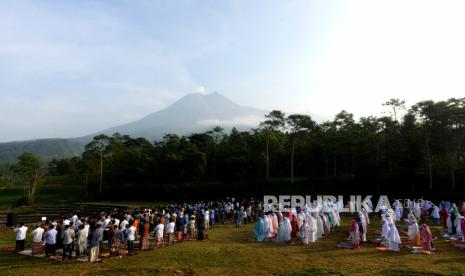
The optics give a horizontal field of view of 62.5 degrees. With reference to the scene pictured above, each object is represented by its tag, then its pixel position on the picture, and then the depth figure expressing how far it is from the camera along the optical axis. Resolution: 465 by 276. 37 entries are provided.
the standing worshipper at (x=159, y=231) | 14.60
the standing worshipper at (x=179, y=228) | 16.03
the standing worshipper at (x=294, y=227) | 16.25
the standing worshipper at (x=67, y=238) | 12.09
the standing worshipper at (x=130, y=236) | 12.77
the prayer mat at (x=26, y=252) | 13.39
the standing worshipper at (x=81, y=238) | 12.52
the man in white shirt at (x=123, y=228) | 14.30
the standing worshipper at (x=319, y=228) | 16.31
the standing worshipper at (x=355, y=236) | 14.00
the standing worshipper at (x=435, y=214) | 20.53
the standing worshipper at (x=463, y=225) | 14.66
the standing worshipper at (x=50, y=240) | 12.61
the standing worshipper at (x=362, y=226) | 15.51
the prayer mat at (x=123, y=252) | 13.07
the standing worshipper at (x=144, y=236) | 13.82
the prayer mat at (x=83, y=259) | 11.96
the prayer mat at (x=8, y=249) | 14.19
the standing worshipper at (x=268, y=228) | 16.05
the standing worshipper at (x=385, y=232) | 14.13
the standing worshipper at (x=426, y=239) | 13.18
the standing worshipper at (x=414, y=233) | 14.25
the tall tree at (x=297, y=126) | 39.09
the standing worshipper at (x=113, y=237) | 13.03
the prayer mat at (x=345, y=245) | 14.29
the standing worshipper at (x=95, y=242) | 11.89
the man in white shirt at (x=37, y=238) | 13.32
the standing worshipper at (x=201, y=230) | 16.19
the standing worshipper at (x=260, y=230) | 15.98
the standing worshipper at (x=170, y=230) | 15.01
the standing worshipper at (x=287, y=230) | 15.70
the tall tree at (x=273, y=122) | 40.31
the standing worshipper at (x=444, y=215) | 19.10
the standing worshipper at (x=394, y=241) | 13.44
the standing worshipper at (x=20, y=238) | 13.73
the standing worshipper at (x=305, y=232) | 15.12
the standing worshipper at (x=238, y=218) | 20.47
